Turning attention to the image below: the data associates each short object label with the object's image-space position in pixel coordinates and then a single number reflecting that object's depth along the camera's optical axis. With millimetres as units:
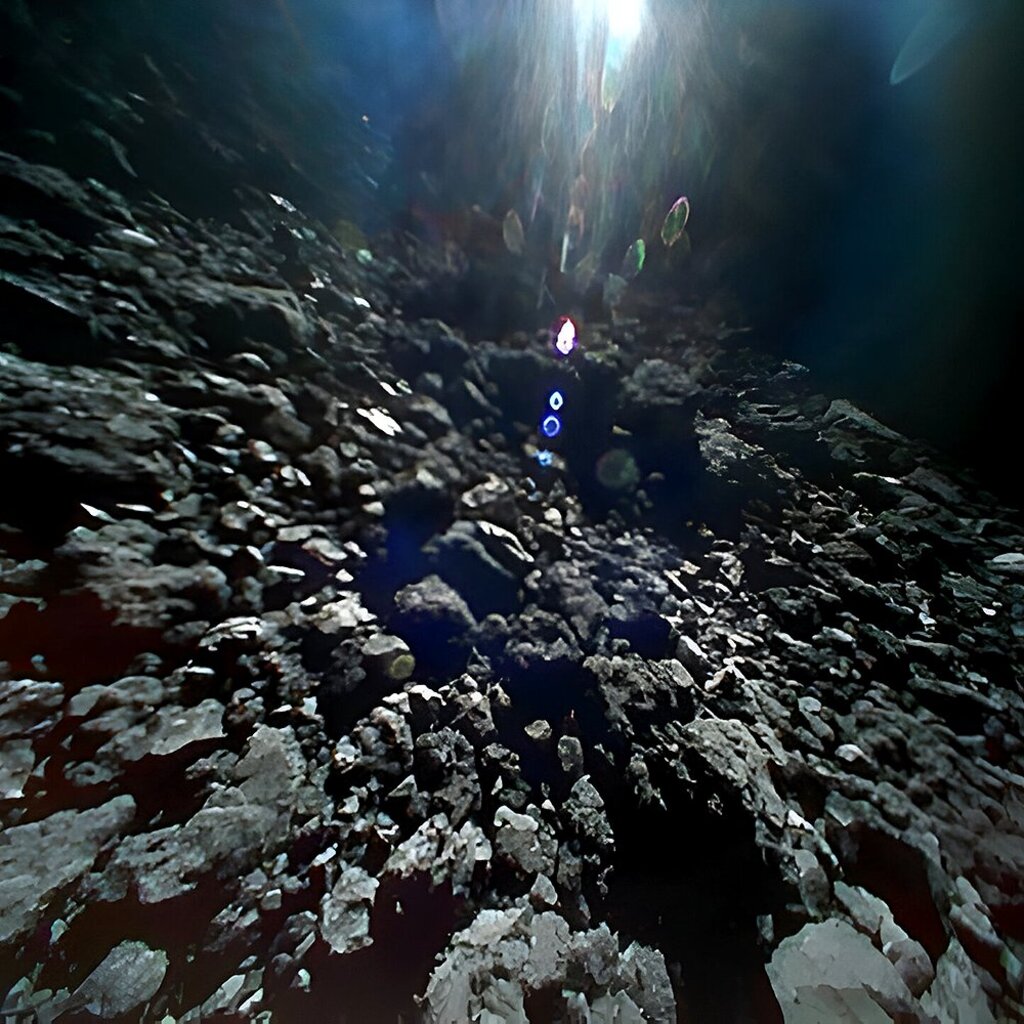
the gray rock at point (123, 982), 830
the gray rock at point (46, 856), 864
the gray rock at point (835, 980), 997
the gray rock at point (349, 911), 1022
